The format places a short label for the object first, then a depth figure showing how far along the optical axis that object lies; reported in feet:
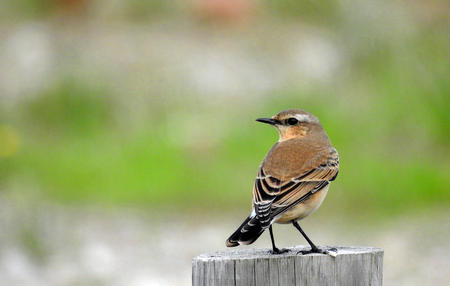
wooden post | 30.12
